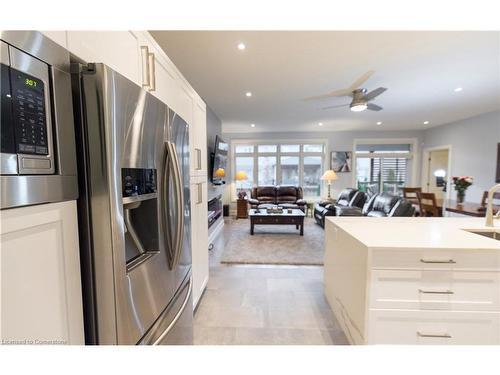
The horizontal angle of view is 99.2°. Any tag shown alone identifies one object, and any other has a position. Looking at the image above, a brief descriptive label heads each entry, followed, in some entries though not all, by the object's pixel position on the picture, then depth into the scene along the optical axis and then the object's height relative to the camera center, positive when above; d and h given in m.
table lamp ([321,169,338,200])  5.93 -0.11
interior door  6.25 +0.09
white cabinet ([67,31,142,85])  0.70 +0.48
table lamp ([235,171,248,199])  6.41 -0.13
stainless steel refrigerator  0.67 -0.15
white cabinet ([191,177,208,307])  1.89 -0.60
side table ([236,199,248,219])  6.03 -1.02
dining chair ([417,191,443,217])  3.74 -0.59
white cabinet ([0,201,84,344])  0.48 -0.27
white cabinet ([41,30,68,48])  0.60 +0.39
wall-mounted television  4.92 +0.27
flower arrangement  3.38 -0.21
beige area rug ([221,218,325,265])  3.15 -1.29
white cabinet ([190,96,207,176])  1.87 +0.30
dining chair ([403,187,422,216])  4.53 -0.59
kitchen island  1.18 -0.67
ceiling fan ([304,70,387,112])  2.93 +1.08
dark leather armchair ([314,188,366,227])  4.70 -0.75
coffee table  4.27 -0.95
